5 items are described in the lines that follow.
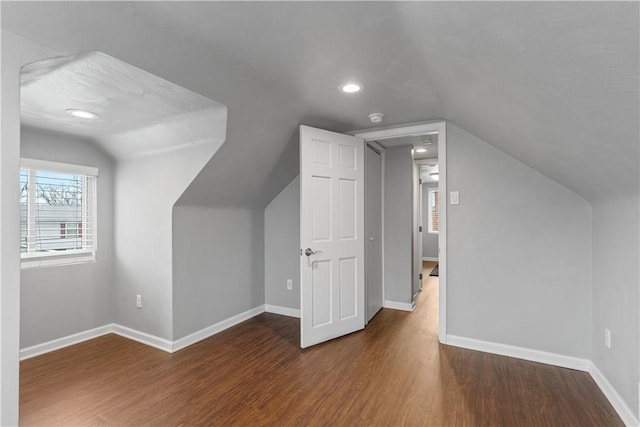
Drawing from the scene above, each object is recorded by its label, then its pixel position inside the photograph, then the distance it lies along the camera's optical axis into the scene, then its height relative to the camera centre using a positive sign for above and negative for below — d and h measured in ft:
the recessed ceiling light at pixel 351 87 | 6.85 +2.92
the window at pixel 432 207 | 28.07 +0.58
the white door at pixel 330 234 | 9.29 -0.68
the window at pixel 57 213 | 9.11 +0.06
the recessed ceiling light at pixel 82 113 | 7.71 +2.64
